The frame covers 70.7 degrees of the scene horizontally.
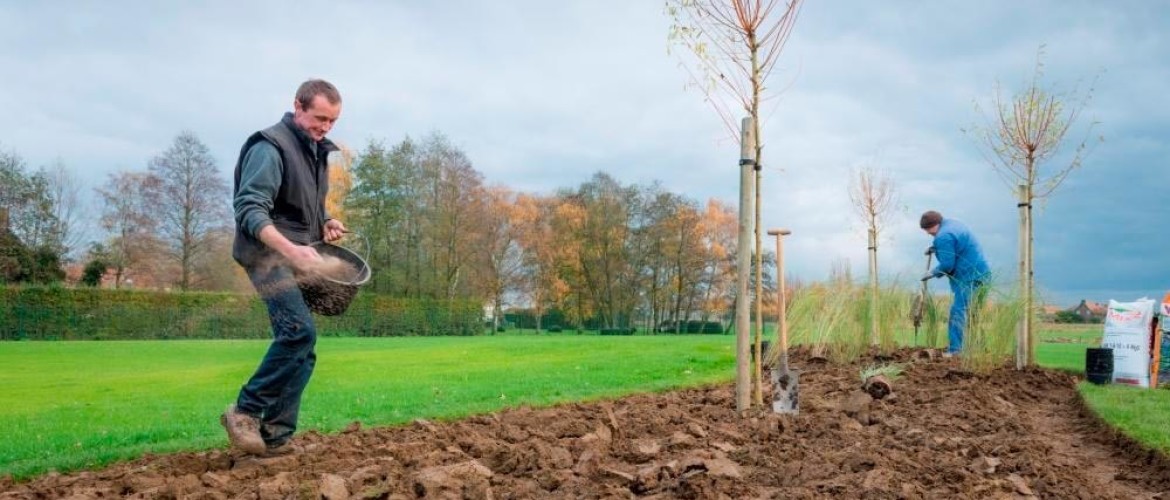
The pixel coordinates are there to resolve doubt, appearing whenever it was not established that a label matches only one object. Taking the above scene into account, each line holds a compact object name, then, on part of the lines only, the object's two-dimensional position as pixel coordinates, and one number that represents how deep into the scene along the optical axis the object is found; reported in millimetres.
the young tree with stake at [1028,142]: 9320
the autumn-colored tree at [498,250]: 39438
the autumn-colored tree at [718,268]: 41375
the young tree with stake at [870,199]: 13242
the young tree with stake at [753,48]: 5172
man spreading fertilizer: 3770
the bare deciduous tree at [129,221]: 30859
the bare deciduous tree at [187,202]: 30234
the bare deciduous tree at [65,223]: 30766
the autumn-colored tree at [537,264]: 41250
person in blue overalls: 9391
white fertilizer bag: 8578
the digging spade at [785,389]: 5211
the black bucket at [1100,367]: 8680
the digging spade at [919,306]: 10109
